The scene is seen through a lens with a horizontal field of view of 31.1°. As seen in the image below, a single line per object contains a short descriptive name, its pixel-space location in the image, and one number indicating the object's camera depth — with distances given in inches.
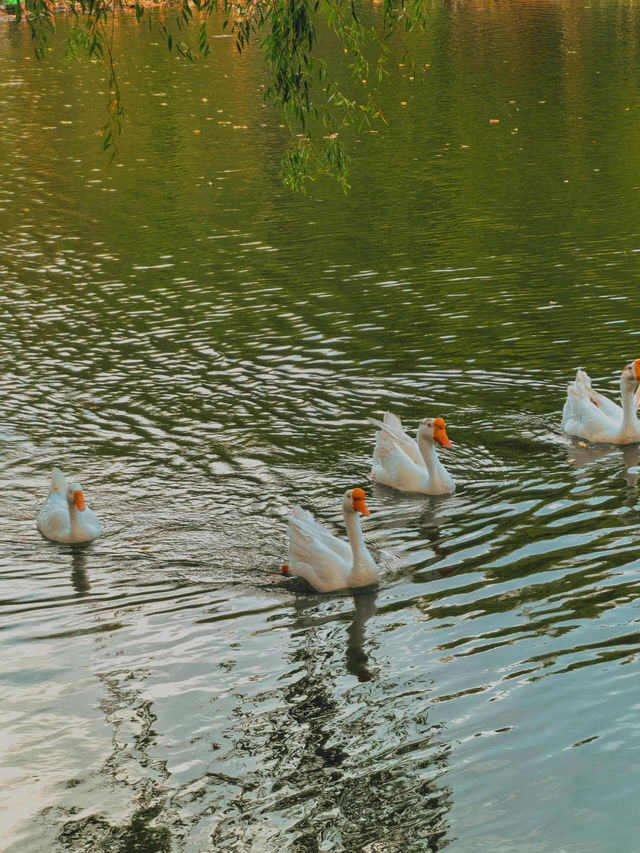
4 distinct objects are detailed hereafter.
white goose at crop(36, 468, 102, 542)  416.8
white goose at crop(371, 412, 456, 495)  445.4
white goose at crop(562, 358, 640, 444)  484.7
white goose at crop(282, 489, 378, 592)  375.2
